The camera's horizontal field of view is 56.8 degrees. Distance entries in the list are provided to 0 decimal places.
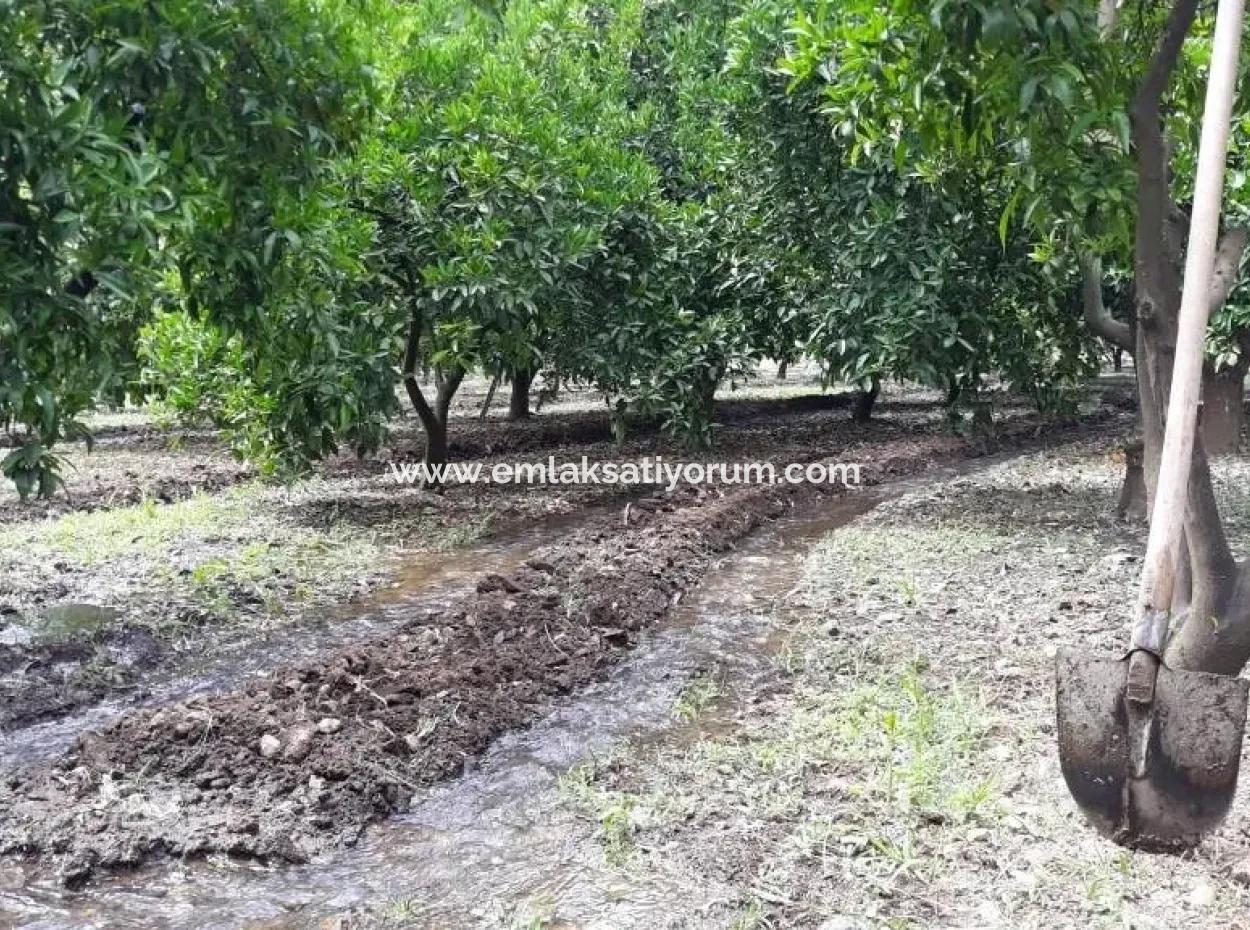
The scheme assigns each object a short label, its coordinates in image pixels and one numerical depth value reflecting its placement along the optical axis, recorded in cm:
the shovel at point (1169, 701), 288
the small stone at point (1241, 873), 347
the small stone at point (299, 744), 485
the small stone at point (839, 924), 344
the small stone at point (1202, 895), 338
